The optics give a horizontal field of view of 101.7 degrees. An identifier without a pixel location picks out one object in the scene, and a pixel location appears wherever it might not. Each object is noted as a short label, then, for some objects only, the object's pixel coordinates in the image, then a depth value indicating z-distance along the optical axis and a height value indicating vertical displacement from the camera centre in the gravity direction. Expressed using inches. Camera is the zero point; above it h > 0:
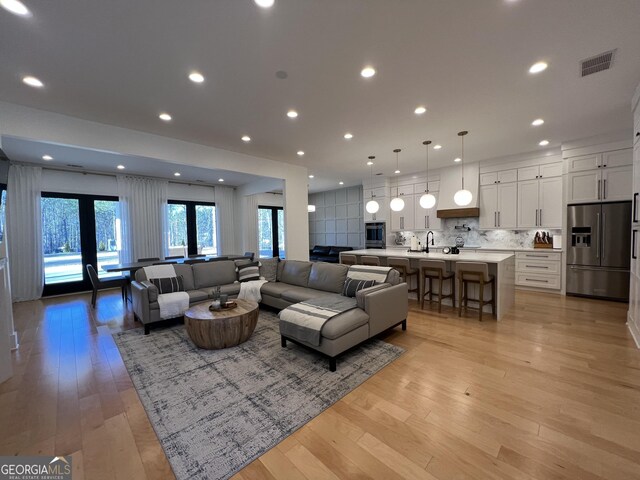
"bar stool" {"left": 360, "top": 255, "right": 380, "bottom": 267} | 207.9 -23.1
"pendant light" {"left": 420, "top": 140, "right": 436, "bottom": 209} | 185.8 +21.2
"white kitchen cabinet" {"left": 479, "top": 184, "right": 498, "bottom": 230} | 247.1 +22.7
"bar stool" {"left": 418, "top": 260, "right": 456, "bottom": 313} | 173.0 -32.2
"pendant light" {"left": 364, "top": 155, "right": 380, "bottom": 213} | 222.9 +21.2
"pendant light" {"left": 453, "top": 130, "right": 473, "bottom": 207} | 171.6 +22.0
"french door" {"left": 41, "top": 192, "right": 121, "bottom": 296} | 240.4 -1.0
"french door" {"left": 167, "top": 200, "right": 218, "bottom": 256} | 311.9 +8.7
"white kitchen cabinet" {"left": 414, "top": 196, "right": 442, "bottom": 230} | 286.7 +13.8
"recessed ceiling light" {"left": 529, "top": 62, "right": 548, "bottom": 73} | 103.9 +65.4
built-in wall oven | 326.6 -4.7
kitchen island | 156.3 -24.7
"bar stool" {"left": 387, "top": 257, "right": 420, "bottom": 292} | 190.5 -26.9
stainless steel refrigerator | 184.1 -16.7
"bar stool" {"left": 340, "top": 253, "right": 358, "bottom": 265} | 226.3 -24.3
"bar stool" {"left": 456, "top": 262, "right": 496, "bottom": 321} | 153.2 -29.6
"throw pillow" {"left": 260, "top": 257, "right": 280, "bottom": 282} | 200.5 -27.6
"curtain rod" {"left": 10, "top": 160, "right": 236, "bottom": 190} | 225.8 +63.2
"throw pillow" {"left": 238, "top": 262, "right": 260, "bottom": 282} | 196.2 -29.4
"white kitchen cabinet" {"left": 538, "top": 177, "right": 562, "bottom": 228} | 214.8 +21.6
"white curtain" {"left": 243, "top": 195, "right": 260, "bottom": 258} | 351.9 +13.2
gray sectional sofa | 109.9 -36.9
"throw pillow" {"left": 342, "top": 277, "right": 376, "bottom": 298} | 141.7 -29.7
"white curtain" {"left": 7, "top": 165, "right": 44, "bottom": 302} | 218.2 +5.4
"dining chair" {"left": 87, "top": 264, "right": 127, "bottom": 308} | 201.9 -39.1
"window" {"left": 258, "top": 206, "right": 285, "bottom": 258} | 390.0 +5.1
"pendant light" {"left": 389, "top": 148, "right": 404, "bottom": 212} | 204.5 +21.2
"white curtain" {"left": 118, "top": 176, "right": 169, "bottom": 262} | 269.6 +20.1
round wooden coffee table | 120.9 -43.6
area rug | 68.9 -55.8
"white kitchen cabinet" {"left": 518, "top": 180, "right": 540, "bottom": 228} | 225.8 +22.0
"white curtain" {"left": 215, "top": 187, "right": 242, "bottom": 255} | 349.1 +18.1
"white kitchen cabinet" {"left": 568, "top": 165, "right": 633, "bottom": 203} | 184.2 +31.3
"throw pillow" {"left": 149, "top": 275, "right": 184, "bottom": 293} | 161.3 -30.8
